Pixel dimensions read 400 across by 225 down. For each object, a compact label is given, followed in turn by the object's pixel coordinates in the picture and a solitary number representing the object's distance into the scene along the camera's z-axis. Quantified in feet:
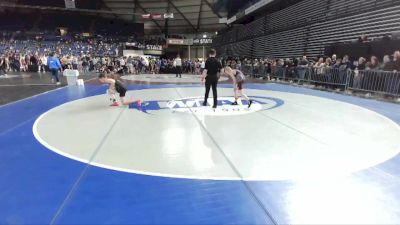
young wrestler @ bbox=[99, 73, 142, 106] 25.95
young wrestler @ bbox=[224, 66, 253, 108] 25.95
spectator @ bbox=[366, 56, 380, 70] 34.47
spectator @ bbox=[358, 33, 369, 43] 39.69
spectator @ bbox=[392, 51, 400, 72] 31.32
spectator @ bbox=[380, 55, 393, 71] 32.24
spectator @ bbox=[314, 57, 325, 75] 43.70
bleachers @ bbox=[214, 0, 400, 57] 41.60
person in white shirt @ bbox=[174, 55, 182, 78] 68.56
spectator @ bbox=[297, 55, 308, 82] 49.52
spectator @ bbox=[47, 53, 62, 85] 47.42
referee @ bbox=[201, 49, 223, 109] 24.36
